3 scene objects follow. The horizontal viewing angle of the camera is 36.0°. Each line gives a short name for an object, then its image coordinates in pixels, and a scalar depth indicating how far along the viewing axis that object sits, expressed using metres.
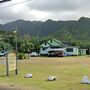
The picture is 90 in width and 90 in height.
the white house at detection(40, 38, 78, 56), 40.24
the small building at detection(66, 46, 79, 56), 41.86
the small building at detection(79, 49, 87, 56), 45.72
